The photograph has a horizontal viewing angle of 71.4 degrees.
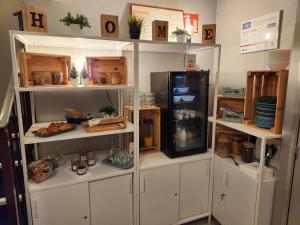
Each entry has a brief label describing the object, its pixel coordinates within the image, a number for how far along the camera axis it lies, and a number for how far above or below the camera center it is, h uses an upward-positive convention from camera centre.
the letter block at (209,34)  1.96 +0.43
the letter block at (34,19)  1.37 +0.41
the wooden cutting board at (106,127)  1.71 -0.39
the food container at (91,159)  1.92 -0.73
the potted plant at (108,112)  2.01 -0.30
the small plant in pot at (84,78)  1.64 +0.02
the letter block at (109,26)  1.61 +0.42
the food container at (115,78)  1.83 +0.02
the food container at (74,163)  1.81 -0.72
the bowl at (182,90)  2.03 -0.09
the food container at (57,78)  1.67 +0.01
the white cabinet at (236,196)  1.76 -1.04
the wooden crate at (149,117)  2.09 -0.39
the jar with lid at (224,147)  2.11 -0.67
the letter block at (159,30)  1.78 +0.43
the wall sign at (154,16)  2.17 +0.69
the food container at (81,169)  1.75 -0.74
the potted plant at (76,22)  1.56 +0.43
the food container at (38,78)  1.58 +0.01
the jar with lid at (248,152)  1.95 -0.66
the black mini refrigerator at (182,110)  1.99 -0.29
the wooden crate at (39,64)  1.47 +0.12
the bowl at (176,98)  2.02 -0.18
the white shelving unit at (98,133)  1.49 -0.41
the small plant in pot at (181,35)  1.96 +0.43
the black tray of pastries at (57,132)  1.58 -0.41
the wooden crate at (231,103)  2.09 -0.23
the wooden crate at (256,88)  1.88 -0.07
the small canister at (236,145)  2.12 -0.65
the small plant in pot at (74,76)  1.60 +0.03
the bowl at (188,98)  2.10 -0.18
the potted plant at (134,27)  1.72 +0.44
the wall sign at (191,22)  2.43 +0.68
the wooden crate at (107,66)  1.82 +0.12
